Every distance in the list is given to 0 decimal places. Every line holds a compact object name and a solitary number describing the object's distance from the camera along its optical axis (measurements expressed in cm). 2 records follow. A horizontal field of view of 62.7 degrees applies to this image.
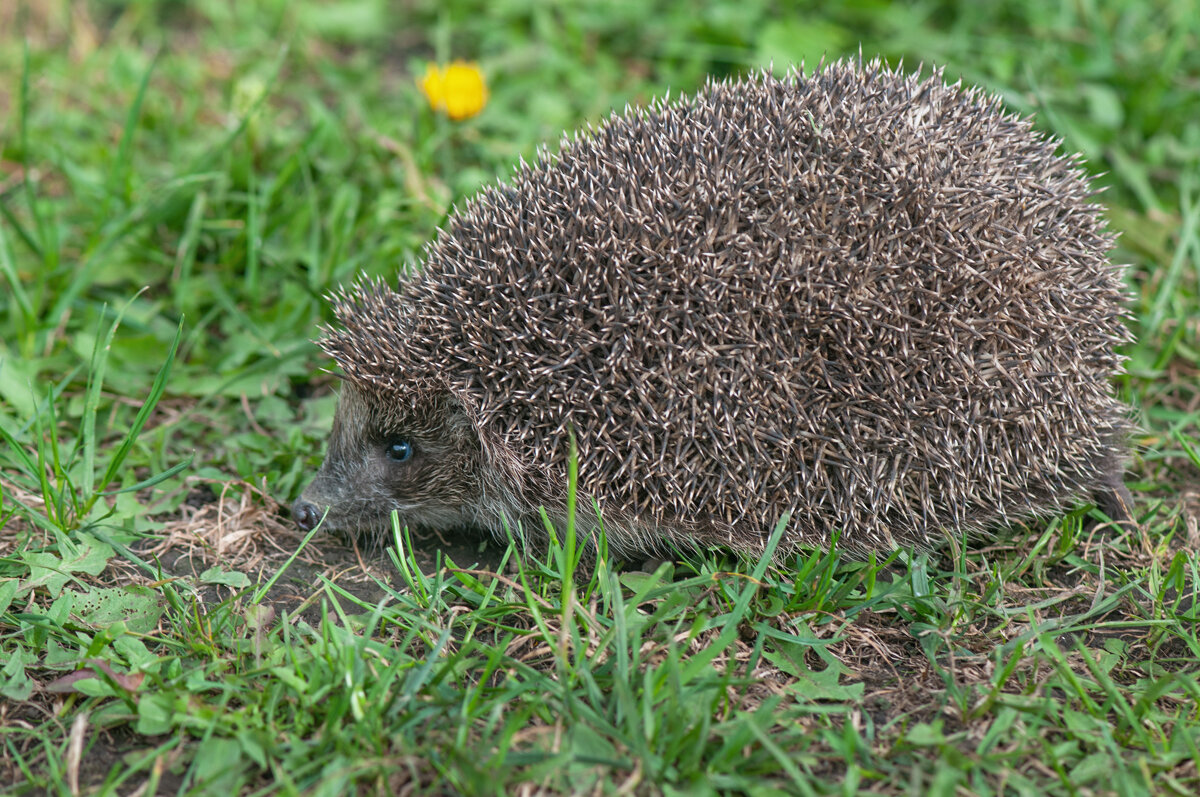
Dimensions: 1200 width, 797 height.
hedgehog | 379
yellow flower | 636
